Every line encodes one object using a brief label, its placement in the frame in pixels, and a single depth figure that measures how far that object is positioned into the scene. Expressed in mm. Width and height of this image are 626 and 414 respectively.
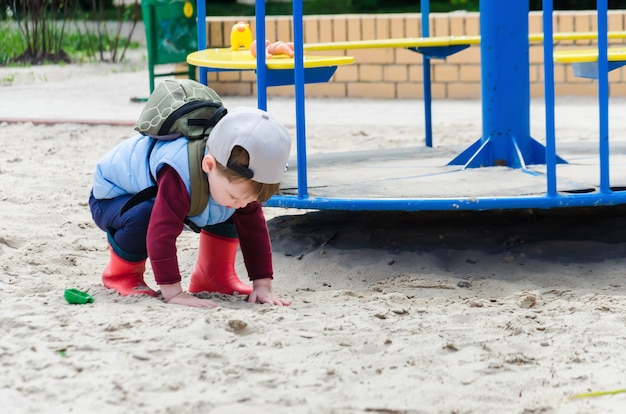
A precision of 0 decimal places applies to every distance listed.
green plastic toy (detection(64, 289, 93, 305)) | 6289
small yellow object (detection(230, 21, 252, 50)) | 10742
